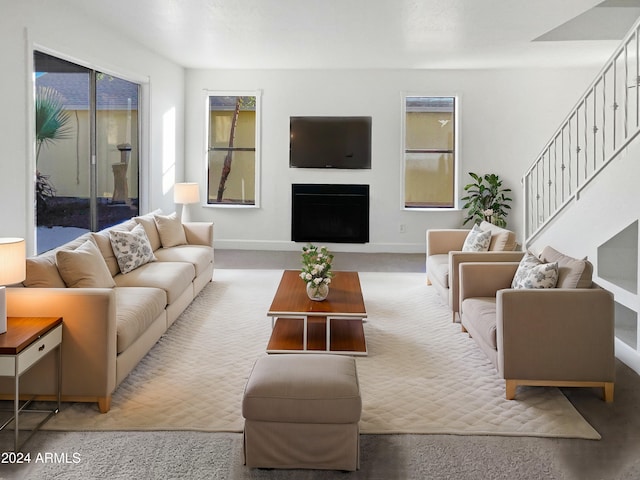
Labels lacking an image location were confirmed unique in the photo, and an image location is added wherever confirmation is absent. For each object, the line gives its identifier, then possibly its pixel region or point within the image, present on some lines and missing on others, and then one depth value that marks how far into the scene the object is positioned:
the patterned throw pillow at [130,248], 5.31
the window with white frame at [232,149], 9.59
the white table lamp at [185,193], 8.14
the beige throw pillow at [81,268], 4.05
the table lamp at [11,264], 3.29
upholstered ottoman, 2.79
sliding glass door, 5.40
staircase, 4.29
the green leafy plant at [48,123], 5.27
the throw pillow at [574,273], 3.86
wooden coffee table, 4.46
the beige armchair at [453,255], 5.32
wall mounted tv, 9.35
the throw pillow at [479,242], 5.80
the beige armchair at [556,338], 3.64
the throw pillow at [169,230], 6.67
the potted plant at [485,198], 9.01
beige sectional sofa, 3.44
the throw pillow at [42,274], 3.79
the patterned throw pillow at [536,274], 4.01
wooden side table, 2.93
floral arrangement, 4.81
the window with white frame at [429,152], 9.38
